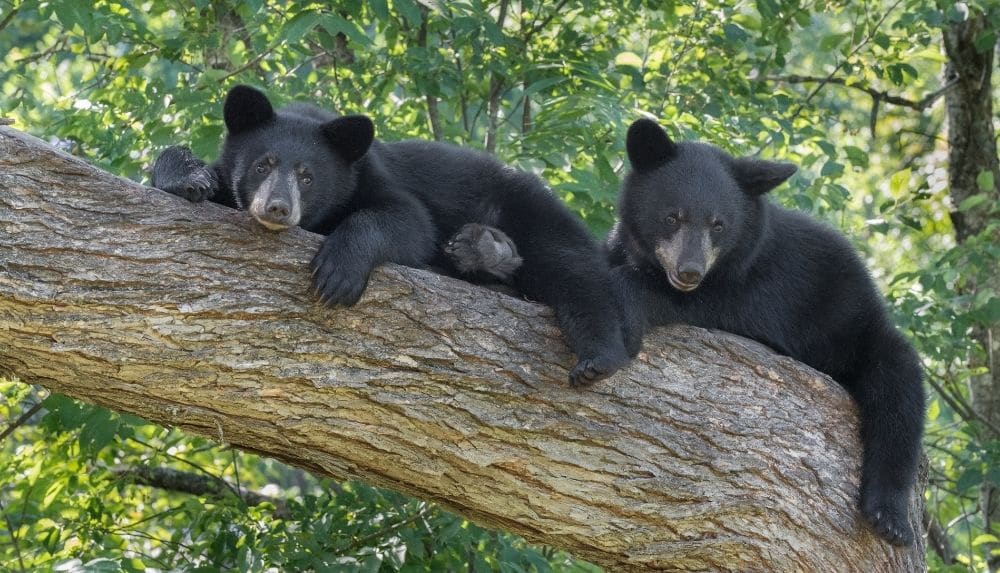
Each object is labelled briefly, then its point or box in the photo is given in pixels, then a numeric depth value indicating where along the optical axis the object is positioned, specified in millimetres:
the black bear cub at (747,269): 10102
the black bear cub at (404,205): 8461
